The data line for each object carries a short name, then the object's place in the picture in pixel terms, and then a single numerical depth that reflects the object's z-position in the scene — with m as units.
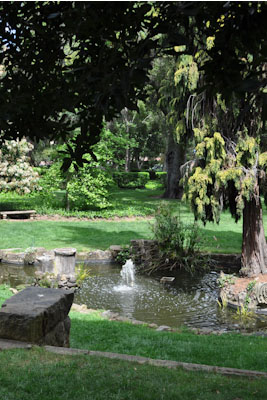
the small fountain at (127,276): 10.80
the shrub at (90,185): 20.03
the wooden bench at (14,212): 18.59
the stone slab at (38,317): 4.71
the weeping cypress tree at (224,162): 9.38
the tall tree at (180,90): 9.70
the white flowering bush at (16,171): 18.86
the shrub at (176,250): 12.41
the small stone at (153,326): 8.02
